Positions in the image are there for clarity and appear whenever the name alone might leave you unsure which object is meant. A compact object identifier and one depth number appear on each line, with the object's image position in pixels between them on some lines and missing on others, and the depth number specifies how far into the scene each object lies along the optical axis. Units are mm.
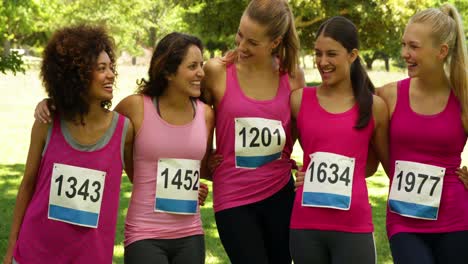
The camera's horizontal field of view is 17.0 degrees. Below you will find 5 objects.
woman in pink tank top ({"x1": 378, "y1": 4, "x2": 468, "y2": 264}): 7659
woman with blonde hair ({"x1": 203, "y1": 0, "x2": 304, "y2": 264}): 8101
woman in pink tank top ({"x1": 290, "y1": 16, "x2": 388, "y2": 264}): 7667
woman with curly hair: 6982
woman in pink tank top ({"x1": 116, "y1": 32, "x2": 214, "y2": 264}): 7486
